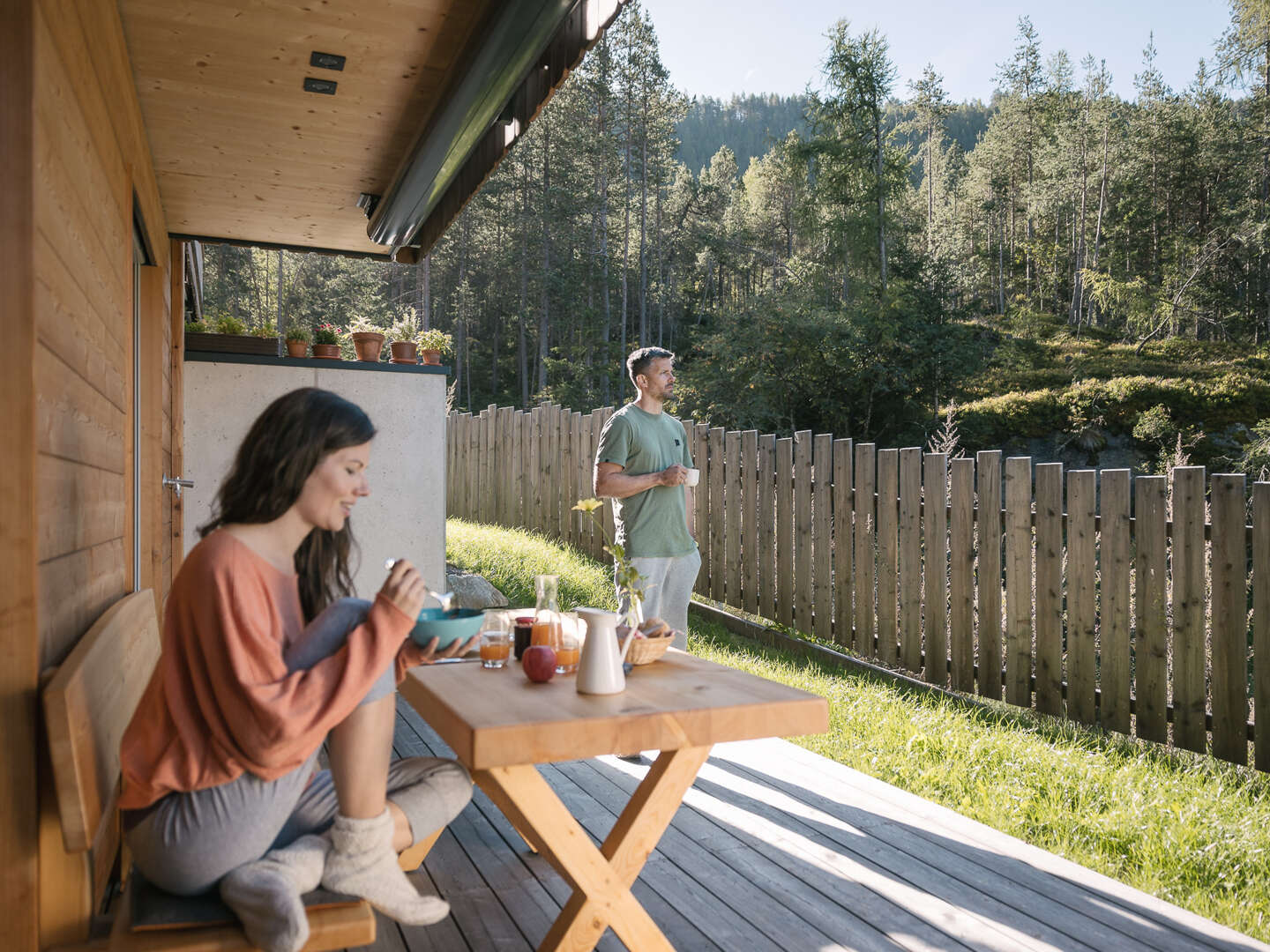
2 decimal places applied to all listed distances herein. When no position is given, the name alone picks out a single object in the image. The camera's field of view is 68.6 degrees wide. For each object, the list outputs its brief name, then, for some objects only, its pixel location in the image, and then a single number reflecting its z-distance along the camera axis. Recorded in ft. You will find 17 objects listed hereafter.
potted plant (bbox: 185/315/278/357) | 18.45
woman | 5.18
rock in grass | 23.48
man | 13.30
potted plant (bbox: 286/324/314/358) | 19.15
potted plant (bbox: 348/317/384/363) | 19.52
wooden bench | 5.04
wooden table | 6.37
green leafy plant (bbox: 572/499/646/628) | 8.31
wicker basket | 8.11
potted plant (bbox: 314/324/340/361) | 19.48
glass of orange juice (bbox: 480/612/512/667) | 8.25
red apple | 7.56
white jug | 7.18
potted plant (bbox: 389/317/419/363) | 20.10
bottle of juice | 8.31
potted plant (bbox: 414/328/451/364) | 20.70
